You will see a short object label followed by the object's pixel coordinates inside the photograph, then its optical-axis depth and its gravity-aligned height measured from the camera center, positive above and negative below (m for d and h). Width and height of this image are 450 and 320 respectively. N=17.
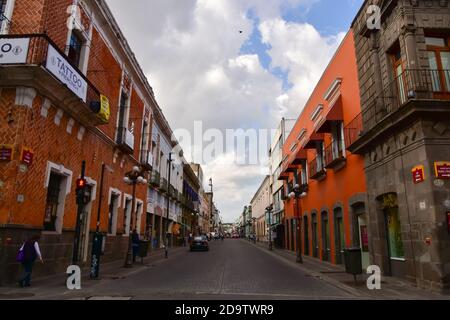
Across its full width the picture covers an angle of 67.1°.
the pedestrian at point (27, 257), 9.50 -0.70
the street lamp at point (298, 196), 19.36 +2.26
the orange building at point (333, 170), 15.55 +3.55
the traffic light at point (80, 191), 10.59 +1.28
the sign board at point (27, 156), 10.28 +2.29
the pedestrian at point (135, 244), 17.92 -0.54
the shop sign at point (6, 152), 10.09 +2.33
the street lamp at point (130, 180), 15.59 +2.47
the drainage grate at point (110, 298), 8.16 -1.52
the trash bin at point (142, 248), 17.66 -0.73
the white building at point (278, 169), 38.47 +8.33
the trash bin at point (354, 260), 10.88 -0.77
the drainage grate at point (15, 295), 8.01 -1.50
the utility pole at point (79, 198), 10.53 +1.06
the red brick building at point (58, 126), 10.26 +4.04
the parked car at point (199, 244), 31.53 -0.89
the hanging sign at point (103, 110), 14.73 +5.35
